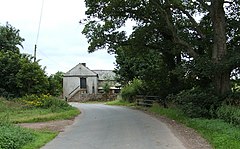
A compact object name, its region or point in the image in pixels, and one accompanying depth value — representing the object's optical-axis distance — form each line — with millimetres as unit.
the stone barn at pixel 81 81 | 74781
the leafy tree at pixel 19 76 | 30750
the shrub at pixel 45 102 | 26938
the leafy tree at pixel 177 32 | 19266
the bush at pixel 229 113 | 13823
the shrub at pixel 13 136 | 10029
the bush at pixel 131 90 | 38062
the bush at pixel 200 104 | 17734
